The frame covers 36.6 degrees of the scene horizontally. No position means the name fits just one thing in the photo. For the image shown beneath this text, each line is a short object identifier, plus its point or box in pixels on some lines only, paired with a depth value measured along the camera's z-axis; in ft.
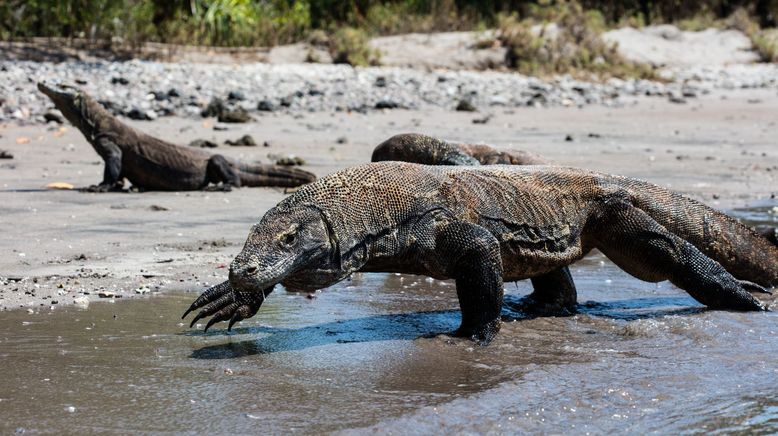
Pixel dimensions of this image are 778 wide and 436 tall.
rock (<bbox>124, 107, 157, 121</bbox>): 57.62
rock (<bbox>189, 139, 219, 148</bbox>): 49.60
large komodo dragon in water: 18.60
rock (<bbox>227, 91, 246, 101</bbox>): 63.10
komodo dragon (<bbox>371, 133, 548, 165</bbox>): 34.50
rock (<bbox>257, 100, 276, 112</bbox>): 61.11
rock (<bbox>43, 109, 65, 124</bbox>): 54.75
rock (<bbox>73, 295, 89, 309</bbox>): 22.77
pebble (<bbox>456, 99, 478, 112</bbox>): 66.08
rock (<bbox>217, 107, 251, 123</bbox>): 56.95
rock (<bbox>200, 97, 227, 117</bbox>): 58.49
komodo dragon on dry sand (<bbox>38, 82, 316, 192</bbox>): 42.27
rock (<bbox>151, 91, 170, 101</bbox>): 62.28
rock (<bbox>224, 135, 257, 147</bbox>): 50.47
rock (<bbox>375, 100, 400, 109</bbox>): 65.21
